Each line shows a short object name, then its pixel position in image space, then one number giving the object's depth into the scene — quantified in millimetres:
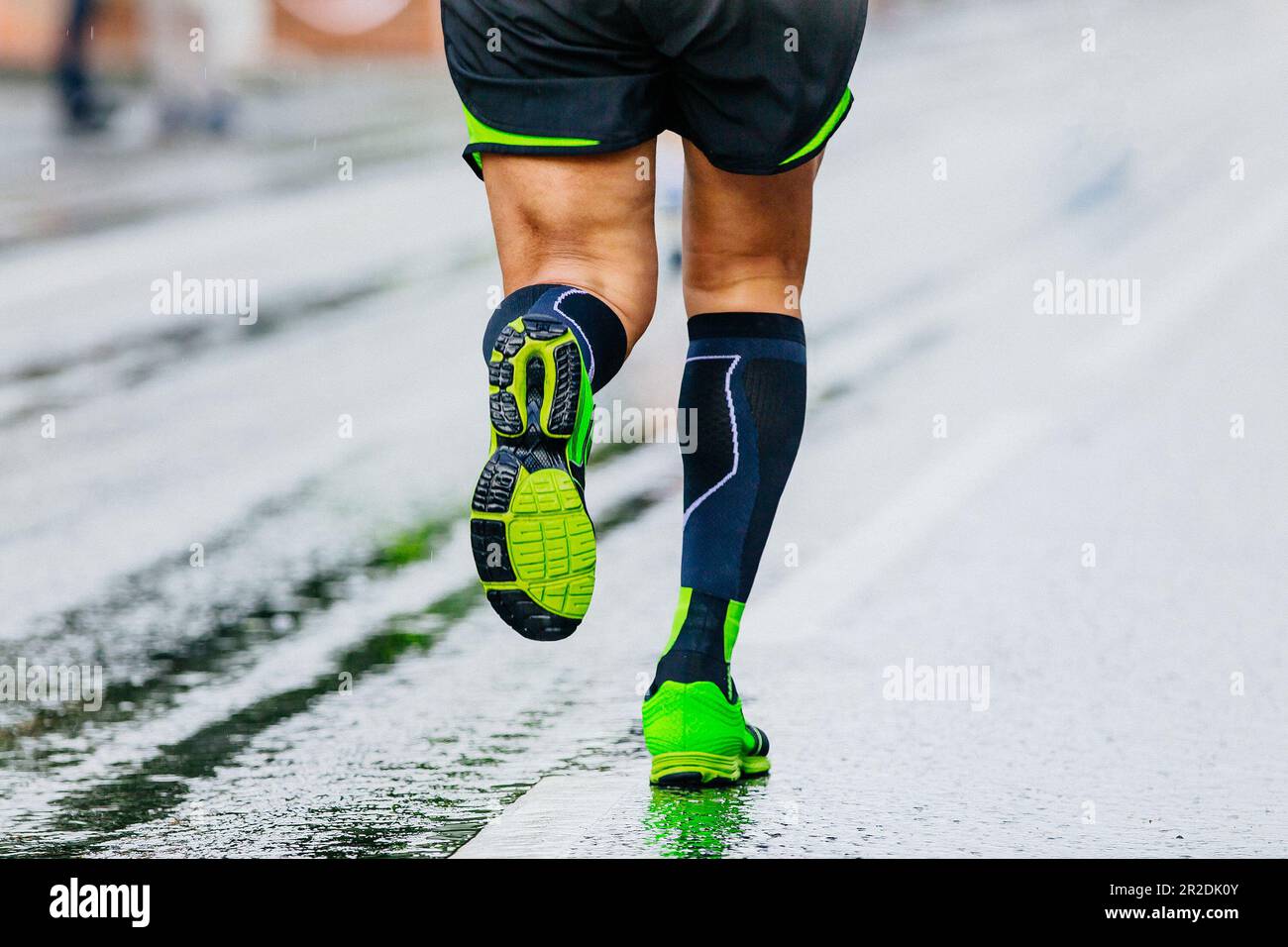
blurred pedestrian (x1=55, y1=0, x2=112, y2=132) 15969
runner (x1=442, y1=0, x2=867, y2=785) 2906
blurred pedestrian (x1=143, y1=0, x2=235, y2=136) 15789
